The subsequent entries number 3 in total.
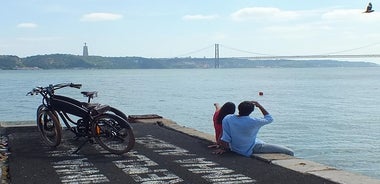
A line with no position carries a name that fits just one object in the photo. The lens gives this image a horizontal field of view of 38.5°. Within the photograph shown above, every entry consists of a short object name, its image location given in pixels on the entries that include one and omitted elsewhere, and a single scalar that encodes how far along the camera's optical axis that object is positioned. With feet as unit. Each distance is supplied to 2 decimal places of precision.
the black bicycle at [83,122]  27.20
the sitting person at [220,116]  29.12
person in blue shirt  26.78
